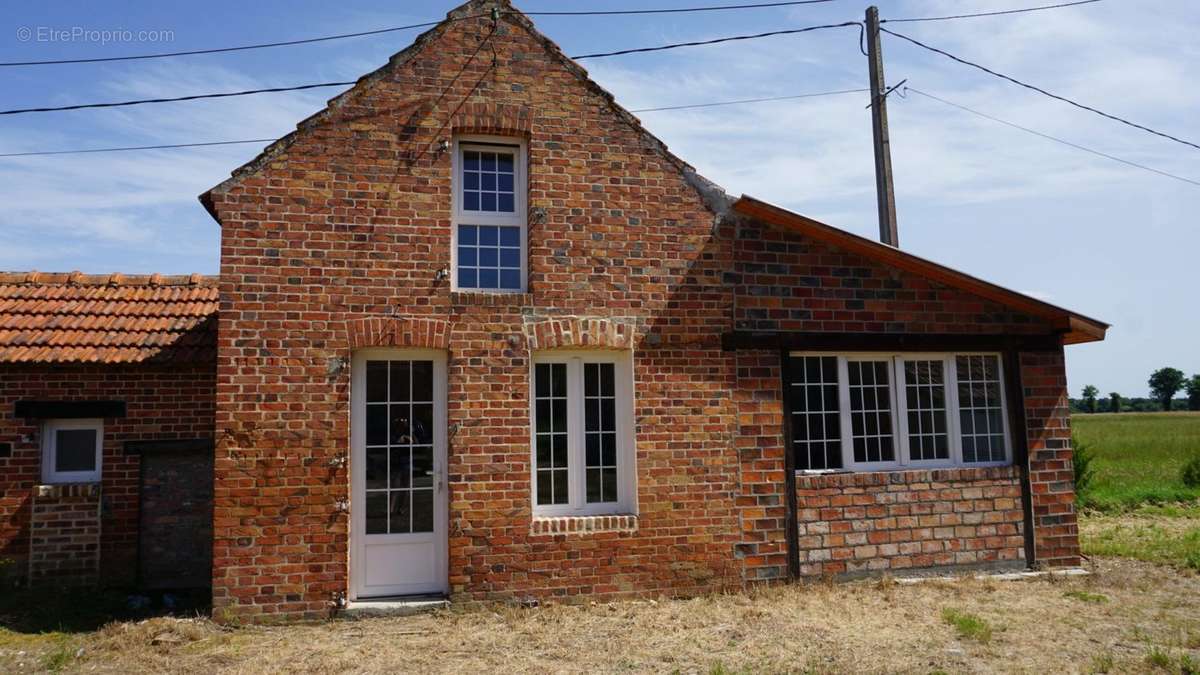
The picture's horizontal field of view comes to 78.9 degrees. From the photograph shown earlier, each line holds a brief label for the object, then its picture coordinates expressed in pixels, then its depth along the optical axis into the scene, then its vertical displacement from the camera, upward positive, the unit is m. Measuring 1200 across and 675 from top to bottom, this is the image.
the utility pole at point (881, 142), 9.98 +3.84
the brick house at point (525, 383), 6.66 +0.40
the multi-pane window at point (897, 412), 7.72 +0.04
